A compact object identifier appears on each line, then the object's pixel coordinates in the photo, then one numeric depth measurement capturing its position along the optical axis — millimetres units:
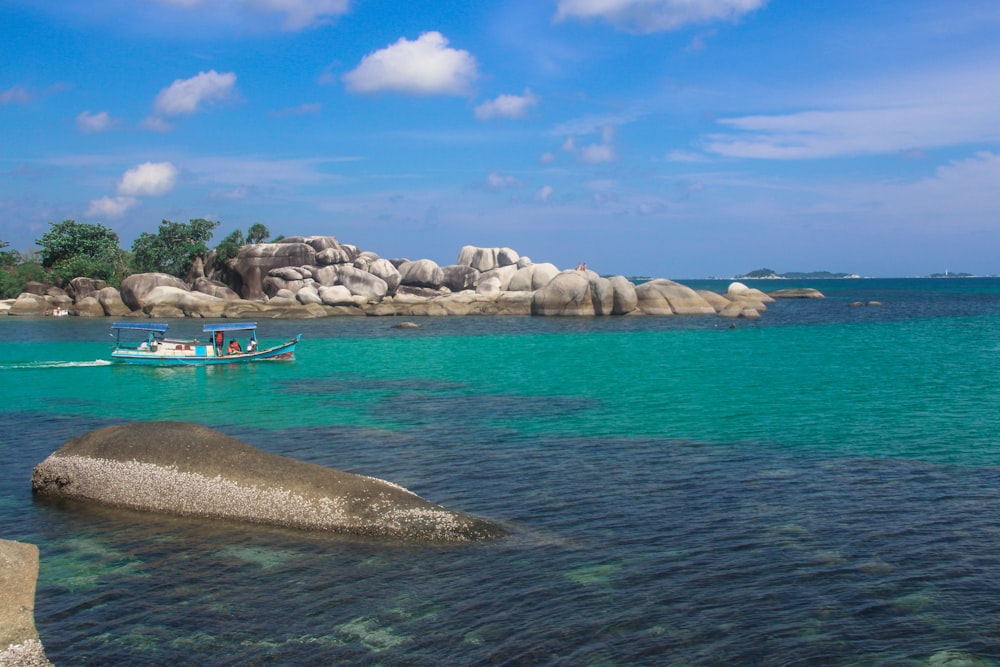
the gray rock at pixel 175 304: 69750
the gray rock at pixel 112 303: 73125
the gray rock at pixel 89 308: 73938
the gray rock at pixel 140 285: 70875
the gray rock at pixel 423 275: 78438
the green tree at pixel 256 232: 83625
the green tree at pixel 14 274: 85188
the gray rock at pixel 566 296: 67750
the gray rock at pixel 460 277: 78438
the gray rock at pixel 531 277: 75750
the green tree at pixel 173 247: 82625
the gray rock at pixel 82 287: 76250
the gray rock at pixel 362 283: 73625
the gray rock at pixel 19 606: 7684
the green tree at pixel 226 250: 79812
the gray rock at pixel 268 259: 76500
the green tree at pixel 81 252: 79125
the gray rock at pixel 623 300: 67562
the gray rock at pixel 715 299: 71381
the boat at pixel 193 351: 38156
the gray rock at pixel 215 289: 74438
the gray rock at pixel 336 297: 72438
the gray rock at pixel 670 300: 68875
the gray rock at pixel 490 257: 80062
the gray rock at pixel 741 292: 80312
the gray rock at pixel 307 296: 71938
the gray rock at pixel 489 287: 73312
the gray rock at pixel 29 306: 74688
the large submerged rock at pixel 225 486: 11453
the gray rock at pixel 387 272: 77000
